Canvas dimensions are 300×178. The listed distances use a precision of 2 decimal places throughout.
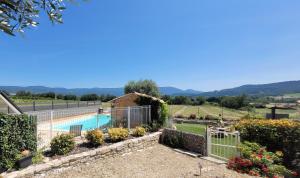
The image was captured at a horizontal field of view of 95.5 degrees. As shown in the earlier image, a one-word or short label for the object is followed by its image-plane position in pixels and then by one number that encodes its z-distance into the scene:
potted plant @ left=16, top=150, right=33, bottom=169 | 4.33
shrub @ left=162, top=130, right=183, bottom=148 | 7.07
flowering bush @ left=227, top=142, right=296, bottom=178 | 4.97
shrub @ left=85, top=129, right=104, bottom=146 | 5.89
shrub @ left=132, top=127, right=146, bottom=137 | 7.07
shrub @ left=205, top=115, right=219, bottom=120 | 16.35
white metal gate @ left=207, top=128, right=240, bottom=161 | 6.08
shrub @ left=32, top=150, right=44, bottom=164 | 4.62
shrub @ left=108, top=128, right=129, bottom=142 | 6.40
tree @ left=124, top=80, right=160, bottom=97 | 19.92
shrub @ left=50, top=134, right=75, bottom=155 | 5.17
